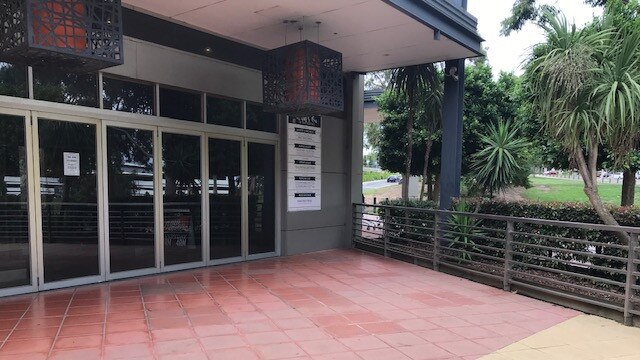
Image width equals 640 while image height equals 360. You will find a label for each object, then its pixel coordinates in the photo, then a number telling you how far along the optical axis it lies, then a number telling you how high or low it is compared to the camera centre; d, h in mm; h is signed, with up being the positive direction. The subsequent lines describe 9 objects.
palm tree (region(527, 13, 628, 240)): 4449 +839
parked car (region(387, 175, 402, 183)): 45000 -1323
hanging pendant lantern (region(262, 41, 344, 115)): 4613 +997
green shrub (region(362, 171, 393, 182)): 50469 -1128
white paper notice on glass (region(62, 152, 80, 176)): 4586 +36
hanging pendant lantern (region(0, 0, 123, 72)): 2848 +954
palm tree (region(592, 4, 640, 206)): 4105 +778
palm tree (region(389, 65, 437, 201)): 7188 +1511
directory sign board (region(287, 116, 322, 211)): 6781 +68
